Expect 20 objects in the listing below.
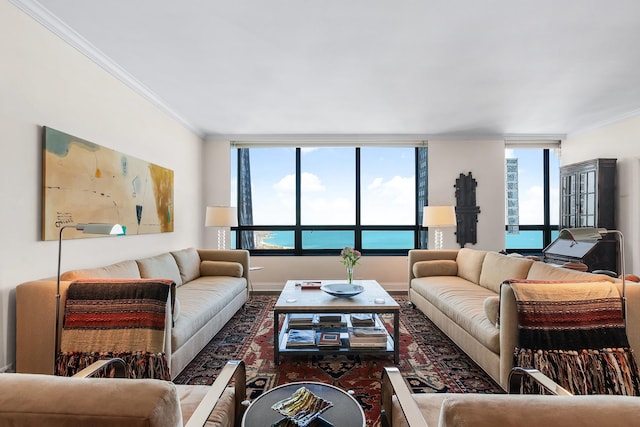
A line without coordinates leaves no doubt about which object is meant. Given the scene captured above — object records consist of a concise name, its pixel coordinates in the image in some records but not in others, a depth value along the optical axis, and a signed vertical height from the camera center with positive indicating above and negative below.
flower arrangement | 3.66 -0.49
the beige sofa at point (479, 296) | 2.18 -0.80
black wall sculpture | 5.65 +0.10
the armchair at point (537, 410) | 0.74 -0.45
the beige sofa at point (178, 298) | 2.13 -0.80
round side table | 1.31 -0.82
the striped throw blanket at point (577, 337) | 2.03 -0.78
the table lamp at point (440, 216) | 4.73 -0.03
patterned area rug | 2.41 -1.26
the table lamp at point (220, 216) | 4.84 -0.03
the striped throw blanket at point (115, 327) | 2.13 -0.74
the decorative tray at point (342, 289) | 3.20 -0.76
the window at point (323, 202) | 5.89 +0.21
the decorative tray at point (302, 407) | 1.28 -0.78
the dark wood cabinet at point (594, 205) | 4.48 +0.14
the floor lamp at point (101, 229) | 1.87 -0.08
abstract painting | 2.43 +0.24
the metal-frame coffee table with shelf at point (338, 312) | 2.79 -0.84
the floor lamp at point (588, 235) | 2.08 -0.13
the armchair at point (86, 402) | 0.79 -0.46
